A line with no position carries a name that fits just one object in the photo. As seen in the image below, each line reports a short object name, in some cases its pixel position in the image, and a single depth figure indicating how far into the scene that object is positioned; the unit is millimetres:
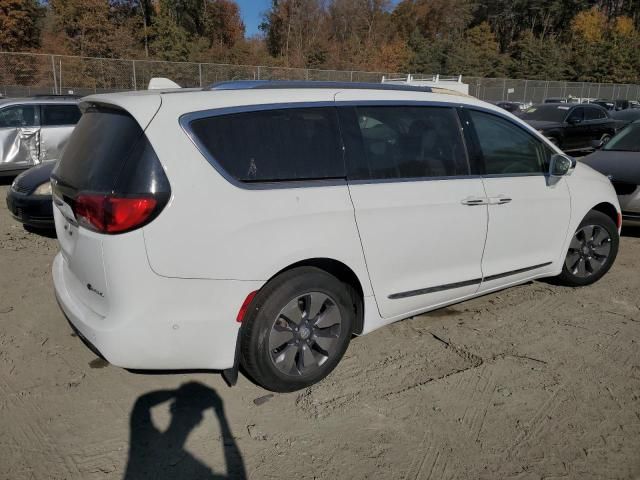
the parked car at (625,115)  17441
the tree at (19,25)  36156
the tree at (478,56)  60562
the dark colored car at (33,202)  5930
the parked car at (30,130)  9344
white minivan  2598
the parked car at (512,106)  22500
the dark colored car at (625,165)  6203
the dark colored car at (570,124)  14023
